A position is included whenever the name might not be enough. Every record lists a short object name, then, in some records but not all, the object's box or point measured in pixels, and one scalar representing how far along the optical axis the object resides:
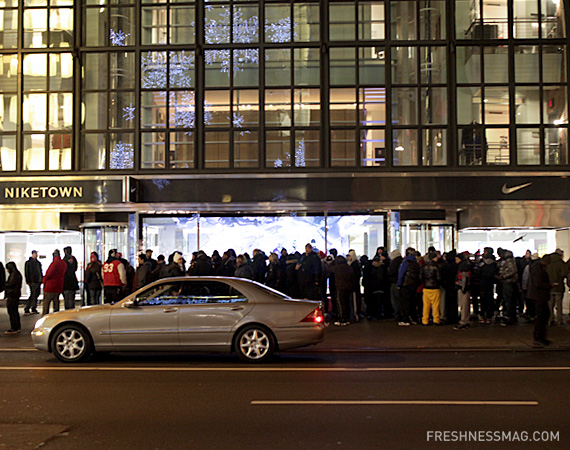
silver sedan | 11.42
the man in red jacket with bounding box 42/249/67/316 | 17.03
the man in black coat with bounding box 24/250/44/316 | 19.78
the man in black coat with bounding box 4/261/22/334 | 15.38
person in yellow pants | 16.05
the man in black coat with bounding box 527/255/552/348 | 13.05
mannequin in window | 21.45
